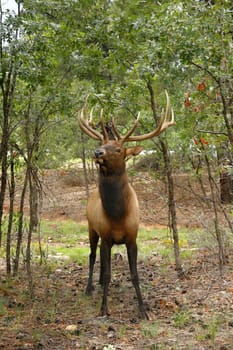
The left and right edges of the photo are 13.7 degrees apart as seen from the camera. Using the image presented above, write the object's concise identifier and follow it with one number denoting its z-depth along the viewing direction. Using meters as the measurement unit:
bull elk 12.01
